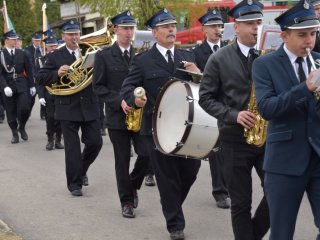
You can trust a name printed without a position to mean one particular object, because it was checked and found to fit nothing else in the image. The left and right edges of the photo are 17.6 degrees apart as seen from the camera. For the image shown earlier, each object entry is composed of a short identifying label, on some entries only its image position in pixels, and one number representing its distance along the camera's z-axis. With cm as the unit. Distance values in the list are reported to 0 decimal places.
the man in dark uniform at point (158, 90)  888
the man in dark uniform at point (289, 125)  604
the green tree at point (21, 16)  6262
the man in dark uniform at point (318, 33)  1028
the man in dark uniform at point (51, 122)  1738
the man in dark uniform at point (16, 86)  1904
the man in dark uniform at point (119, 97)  1023
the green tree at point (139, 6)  3151
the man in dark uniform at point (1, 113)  2445
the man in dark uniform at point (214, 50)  1063
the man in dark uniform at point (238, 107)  735
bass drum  833
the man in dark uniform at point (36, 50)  2353
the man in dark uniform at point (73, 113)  1164
